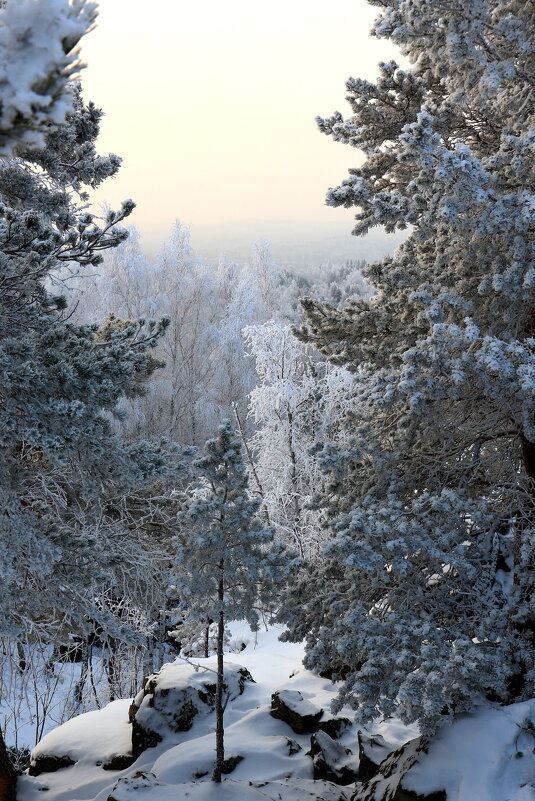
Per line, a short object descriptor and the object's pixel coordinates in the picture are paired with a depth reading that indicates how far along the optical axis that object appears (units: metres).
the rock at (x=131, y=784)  6.86
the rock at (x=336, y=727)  8.60
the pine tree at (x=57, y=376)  5.61
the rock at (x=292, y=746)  8.40
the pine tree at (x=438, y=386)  5.36
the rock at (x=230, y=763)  8.12
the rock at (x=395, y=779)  5.58
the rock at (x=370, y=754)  7.43
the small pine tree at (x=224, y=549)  7.31
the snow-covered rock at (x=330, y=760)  7.72
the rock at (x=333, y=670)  9.35
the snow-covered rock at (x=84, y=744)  9.21
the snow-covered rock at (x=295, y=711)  8.84
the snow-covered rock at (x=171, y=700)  9.09
